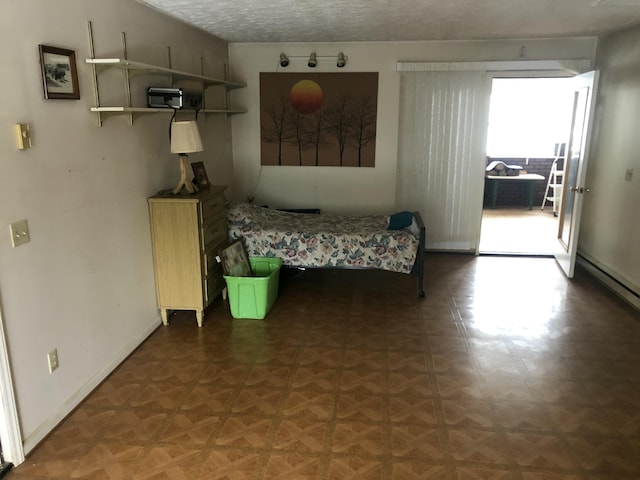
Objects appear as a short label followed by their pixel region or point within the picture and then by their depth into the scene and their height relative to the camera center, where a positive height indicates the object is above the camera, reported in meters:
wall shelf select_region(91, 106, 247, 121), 2.92 +0.10
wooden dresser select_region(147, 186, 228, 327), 3.63 -0.89
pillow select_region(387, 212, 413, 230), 4.54 -0.83
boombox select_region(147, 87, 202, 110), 3.60 +0.22
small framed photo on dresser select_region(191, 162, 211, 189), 4.23 -0.40
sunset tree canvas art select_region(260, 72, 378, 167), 5.66 +0.11
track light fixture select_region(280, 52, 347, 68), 5.52 +0.76
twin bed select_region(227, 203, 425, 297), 4.35 -1.00
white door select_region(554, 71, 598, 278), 4.68 -0.37
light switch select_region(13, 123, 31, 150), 2.29 -0.03
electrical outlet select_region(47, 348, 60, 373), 2.60 -1.19
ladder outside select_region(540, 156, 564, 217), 8.13 -0.96
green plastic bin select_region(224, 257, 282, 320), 3.94 -1.31
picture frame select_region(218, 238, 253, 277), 4.02 -1.08
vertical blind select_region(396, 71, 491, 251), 5.50 -0.26
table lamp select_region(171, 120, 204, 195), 3.63 -0.07
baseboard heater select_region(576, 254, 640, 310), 4.32 -1.41
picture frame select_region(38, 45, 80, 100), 2.48 +0.28
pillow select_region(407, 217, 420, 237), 4.40 -0.88
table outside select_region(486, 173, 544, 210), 8.45 -0.89
